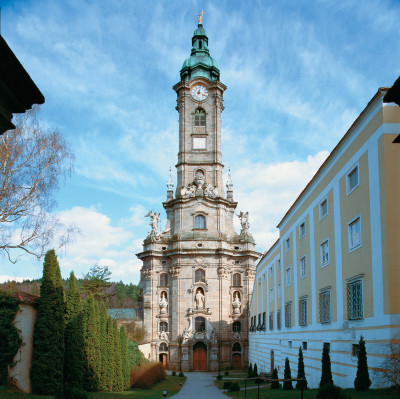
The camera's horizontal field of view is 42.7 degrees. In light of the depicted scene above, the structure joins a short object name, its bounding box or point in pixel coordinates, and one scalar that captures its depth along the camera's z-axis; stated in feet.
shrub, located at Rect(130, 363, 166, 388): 119.03
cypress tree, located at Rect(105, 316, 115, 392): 90.89
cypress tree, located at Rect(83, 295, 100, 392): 85.10
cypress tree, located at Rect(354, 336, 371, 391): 51.50
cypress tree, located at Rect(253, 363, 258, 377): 145.01
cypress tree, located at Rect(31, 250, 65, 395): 64.85
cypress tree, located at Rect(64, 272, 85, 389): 72.79
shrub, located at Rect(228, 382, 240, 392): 103.37
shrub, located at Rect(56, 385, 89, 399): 53.31
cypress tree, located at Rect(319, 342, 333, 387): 63.72
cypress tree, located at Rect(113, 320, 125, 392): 96.02
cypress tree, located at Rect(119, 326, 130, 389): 105.91
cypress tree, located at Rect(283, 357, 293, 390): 86.63
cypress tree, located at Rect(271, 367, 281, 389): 93.91
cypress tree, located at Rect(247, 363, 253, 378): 147.82
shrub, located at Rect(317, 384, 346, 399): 47.88
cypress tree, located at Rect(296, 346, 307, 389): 80.60
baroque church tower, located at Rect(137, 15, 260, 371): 194.29
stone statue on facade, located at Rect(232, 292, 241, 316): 199.11
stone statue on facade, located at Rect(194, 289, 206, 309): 196.34
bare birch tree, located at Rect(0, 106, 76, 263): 73.61
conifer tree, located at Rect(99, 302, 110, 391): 88.94
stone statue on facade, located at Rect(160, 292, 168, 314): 197.67
